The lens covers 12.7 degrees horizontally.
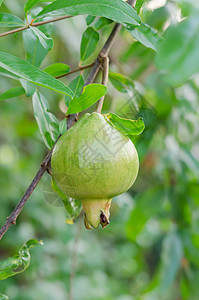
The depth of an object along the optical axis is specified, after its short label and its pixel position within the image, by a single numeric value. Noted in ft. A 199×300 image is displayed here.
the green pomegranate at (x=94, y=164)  1.96
